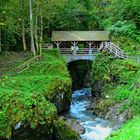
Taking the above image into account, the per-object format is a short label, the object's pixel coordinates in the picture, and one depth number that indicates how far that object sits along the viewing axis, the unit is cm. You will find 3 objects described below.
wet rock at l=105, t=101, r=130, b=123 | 1448
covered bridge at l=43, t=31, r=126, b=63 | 2274
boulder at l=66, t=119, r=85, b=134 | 1323
